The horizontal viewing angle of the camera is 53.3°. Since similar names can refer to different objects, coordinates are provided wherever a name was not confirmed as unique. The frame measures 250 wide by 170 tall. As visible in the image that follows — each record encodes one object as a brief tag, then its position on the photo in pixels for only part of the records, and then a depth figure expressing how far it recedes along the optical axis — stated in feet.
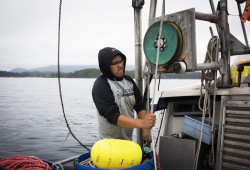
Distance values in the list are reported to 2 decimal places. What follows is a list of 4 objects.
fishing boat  12.52
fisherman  10.13
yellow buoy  8.95
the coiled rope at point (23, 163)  10.06
